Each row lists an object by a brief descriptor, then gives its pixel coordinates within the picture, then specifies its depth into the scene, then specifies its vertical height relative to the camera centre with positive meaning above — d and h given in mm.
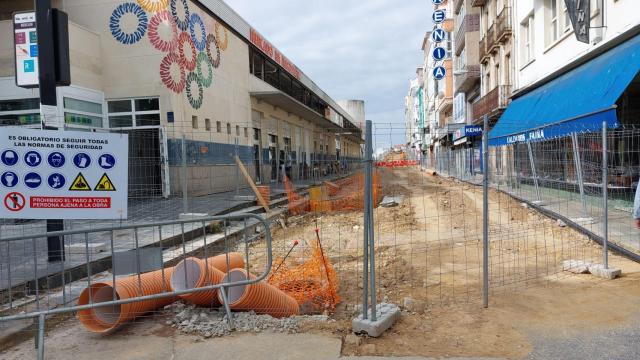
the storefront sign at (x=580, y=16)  13250 +4118
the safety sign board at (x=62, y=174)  5574 +7
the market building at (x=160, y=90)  11969 +2944
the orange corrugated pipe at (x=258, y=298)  5195 -1436
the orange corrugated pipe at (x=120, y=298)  4809 -1344
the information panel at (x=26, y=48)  7402 +1994
